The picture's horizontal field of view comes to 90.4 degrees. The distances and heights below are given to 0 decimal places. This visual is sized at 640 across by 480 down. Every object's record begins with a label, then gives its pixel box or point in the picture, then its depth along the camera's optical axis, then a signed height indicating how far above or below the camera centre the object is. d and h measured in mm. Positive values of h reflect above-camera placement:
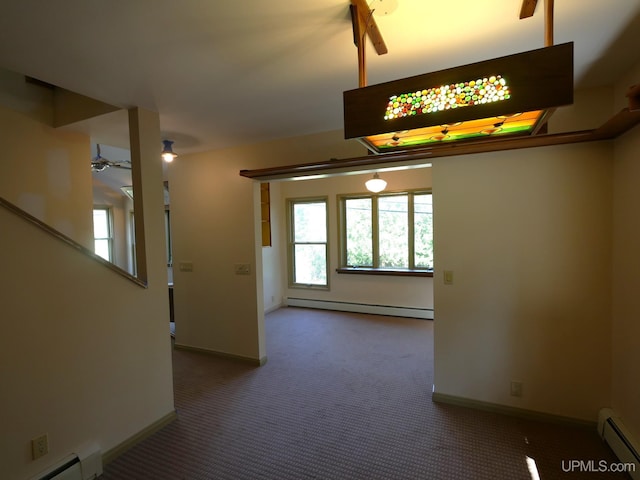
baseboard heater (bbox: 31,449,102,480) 1842 -1403
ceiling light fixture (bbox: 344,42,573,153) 946 +410
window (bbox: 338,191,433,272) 5238 -52
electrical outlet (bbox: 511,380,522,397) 2516 -1300
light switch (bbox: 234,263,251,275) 3568 -409
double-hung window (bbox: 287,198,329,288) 5980 -225
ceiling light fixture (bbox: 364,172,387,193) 4508 +636
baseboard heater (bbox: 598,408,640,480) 1883 -1391
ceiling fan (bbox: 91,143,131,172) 3941 +897
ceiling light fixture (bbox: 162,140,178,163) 3186 +836
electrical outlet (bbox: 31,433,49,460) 1810 -1209
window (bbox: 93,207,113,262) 6570 +75
